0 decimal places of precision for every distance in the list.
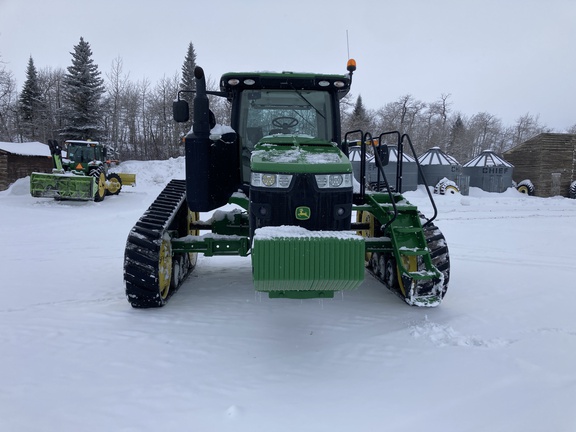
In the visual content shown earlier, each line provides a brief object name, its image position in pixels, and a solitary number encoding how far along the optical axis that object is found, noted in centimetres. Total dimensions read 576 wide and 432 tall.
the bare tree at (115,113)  4750
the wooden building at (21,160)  2152
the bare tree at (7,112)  4622
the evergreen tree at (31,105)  4512
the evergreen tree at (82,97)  3278
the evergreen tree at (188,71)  4038
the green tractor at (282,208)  352
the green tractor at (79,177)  1620
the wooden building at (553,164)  2919
